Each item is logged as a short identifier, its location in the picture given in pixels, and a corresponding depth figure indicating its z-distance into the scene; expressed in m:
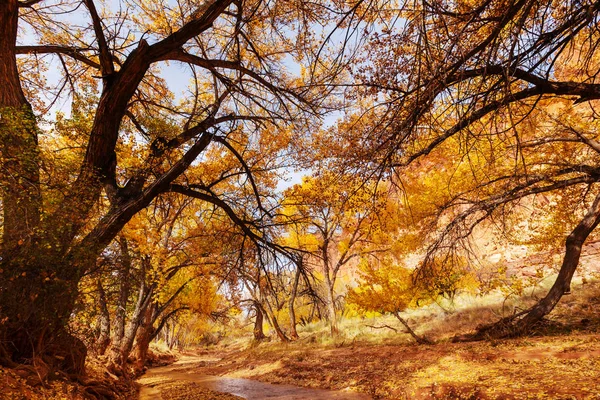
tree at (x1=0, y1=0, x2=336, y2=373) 3.23
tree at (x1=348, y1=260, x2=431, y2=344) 9.24
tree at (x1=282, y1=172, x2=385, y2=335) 8.85
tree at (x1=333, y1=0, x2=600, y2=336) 2.18
